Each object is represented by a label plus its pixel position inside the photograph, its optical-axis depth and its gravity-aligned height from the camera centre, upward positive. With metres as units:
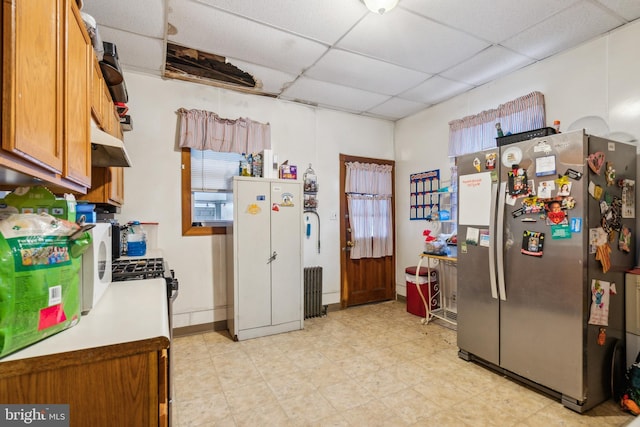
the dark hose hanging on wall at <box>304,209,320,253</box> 4.20 +0.03
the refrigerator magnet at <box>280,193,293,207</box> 3.50 +0.16
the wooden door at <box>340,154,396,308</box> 4.43 -0.90
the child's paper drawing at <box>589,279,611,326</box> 2.07 -0.63
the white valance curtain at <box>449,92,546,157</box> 2.99 +0.99
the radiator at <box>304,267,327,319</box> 4.01 -1.05
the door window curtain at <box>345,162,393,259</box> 4.46 +0.08
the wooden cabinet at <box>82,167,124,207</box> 2.17 +0.21
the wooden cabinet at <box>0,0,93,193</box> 0.78 +0.40
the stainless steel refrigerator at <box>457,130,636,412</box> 2.05 -0.35
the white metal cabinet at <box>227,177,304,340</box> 3.29 -0.51
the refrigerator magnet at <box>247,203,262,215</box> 3.32 +0.06
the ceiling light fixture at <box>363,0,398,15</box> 2.07 +1.45
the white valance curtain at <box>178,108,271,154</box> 3.38 +0.97
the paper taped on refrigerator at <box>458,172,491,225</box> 2.60 +0.13
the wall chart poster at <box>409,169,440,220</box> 4.07 +0.26
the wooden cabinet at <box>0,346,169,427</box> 0.85 -0.51
